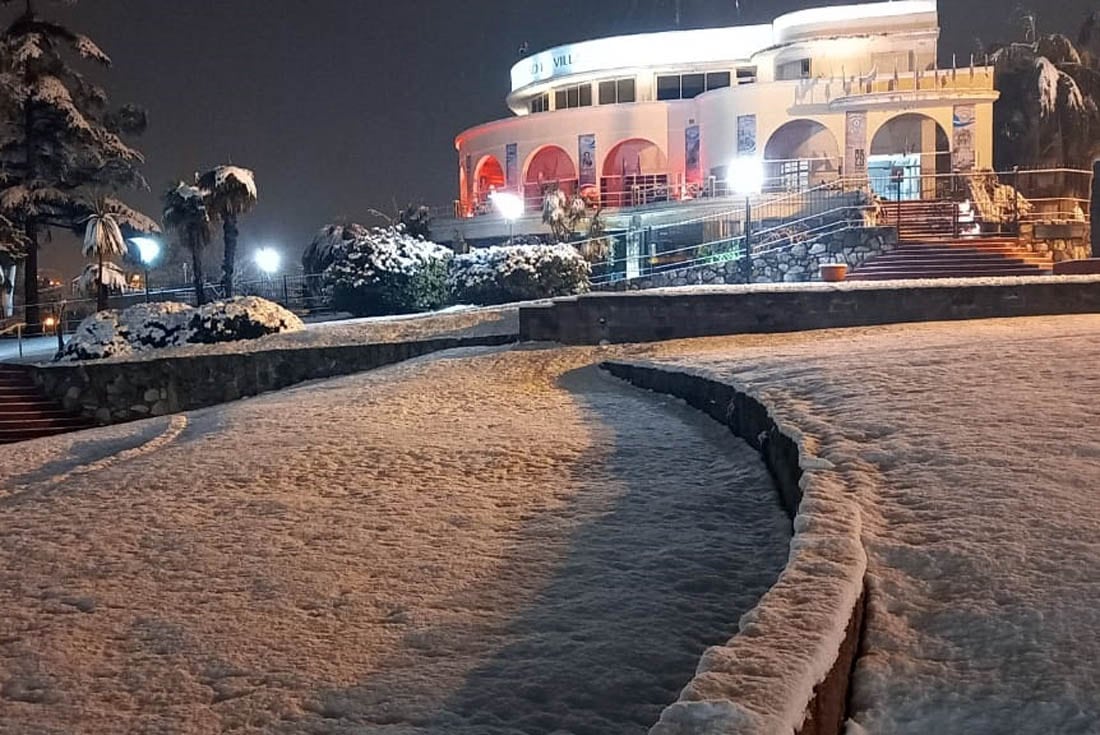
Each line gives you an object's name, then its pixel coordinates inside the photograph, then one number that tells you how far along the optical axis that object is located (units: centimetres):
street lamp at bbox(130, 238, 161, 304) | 2953
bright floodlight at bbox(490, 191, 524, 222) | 3356
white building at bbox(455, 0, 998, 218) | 2789
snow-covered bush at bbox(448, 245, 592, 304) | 2056
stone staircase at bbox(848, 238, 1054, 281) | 1752
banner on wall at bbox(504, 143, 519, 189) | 3834
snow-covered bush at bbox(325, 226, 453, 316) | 2111
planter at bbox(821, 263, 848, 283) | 1644
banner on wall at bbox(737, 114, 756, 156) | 3089
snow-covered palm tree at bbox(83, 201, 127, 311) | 2308
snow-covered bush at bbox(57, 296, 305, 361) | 1672
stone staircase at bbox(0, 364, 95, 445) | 1468
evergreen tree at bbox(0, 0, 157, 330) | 2791
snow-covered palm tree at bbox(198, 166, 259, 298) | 2539
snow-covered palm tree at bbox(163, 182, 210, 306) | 2556
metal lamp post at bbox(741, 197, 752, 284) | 1873
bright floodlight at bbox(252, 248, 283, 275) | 3703
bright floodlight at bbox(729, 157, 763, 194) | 2991
